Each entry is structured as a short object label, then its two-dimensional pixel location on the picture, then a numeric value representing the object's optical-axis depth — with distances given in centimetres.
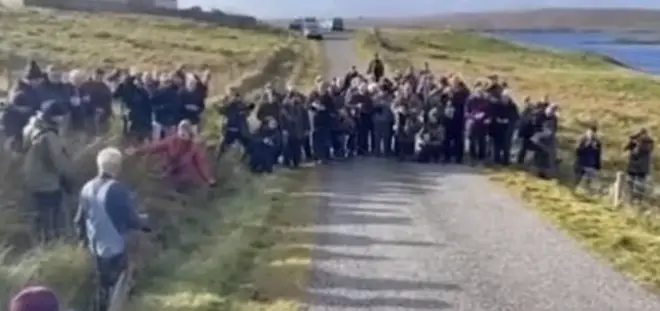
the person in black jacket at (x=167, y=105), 1995
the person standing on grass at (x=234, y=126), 2064
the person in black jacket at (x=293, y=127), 2161
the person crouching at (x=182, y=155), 1709
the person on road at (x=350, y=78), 2407
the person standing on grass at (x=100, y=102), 1923
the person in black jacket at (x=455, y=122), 2244
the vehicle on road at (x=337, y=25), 9704
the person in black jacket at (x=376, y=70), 2842
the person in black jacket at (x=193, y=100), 2038
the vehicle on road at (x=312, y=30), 7943
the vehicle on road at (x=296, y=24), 9004
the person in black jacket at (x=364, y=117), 2259
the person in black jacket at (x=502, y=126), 2238
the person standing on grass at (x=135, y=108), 1973
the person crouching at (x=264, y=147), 2077
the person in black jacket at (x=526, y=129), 2284
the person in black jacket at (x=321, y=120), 2222
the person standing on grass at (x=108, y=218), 1057
